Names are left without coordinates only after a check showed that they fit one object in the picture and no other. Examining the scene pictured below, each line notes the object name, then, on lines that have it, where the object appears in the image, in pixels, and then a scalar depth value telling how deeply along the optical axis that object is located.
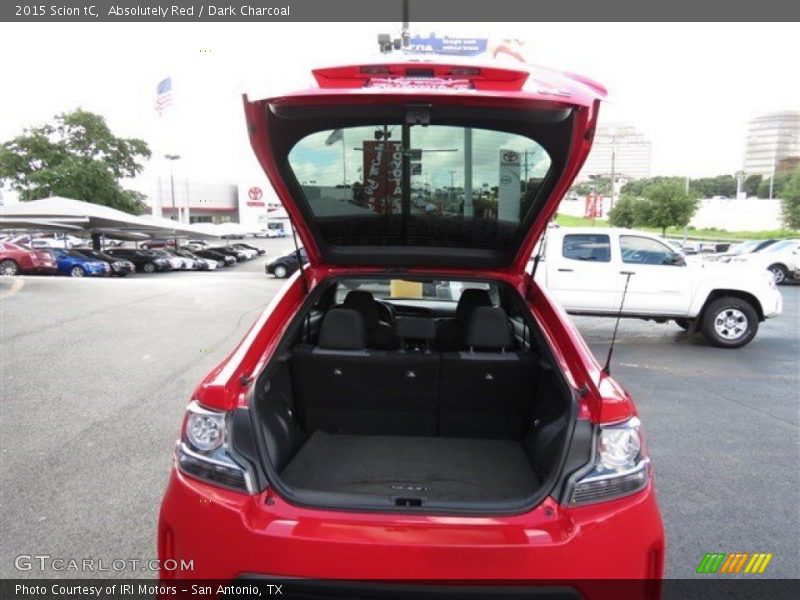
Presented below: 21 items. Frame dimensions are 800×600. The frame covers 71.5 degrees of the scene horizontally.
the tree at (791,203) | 31.58
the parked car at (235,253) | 39.03
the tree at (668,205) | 33.16
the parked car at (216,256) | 36.44
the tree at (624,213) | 37.47
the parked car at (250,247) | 44.96
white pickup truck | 8.41
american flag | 32.22
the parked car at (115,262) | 26.34
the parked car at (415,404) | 1.80
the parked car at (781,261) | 17.89
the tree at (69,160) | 30.94
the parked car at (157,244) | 41.38
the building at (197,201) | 52.78
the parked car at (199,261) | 32.34
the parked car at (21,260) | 22.66
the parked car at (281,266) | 26.45
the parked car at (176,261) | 30.91
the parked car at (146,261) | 29.91
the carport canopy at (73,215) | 24.42
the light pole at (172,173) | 42.03
